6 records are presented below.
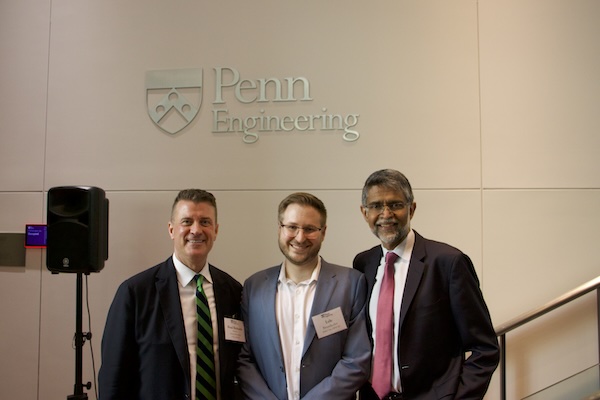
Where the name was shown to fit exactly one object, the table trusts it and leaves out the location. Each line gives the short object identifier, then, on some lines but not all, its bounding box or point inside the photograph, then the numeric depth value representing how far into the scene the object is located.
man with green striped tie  1.86
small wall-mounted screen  3.36
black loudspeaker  2.69
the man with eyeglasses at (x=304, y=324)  1.82
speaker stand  2.79
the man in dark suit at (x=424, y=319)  1.82
